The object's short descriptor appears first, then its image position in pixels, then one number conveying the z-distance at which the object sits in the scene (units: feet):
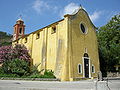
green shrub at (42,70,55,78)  39.17
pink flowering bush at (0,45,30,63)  48.84
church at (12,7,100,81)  40.50
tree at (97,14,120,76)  60.10
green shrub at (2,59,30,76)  42.76
